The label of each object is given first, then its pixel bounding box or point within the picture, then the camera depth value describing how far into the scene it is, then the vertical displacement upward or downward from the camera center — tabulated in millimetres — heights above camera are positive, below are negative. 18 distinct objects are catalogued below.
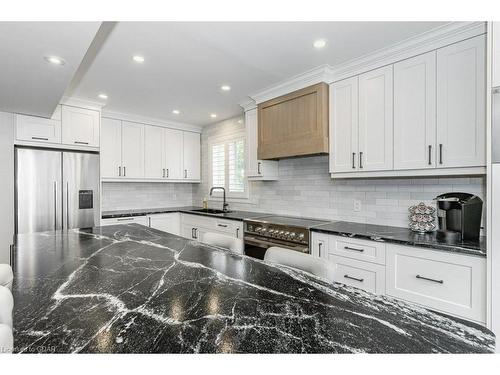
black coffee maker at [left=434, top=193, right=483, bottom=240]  1829 -209
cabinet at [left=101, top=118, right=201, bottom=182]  3863 +532
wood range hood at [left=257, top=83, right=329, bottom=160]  2656 +678
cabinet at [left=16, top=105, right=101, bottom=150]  3094 +716
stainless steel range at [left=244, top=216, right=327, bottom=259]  2570 -516
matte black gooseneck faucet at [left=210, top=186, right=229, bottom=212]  4243 -224
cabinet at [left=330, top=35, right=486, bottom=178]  1817 +558
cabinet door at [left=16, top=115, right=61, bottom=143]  3061 +681
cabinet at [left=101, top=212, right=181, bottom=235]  3773 -542
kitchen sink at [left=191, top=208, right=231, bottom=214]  4333 -431
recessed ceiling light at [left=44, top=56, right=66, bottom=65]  1815 +893
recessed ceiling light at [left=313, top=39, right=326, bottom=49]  2041 +1131
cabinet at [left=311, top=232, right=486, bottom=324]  1632 -634
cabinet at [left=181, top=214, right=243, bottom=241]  3335 -582
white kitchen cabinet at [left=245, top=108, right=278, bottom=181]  3410 +324
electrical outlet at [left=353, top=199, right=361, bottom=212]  2744 -207
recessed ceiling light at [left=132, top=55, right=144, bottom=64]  2236 +1104
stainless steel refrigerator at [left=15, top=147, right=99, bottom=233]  3031 -51
